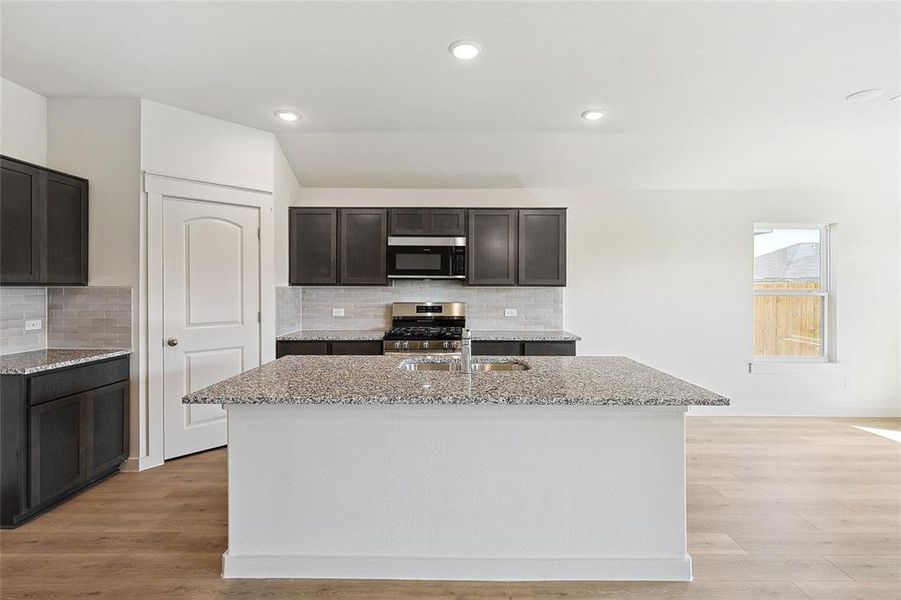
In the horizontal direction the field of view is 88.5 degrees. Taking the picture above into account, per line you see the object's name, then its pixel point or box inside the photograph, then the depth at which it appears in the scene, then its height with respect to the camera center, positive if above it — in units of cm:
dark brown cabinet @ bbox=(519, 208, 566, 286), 456 +53
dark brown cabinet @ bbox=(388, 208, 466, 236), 458 +79
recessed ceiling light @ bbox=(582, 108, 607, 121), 351 +144
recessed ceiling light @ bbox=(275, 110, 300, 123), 358 +146
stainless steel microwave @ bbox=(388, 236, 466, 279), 456 +43
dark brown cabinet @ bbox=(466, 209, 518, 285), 457 +52
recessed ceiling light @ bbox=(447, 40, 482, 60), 257 +142
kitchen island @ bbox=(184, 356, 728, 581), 207 -87
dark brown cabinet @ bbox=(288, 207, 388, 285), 457 +56
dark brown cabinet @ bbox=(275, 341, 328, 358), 418 -43
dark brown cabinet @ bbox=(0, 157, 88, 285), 275 +49
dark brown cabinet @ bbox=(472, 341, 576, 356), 429 -44
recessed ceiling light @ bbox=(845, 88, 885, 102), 315 +141
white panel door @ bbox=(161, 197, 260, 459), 351 -4
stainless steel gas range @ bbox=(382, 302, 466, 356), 433 -28
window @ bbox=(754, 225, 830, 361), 500 +7
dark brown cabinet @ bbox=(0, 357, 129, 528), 252 -81
